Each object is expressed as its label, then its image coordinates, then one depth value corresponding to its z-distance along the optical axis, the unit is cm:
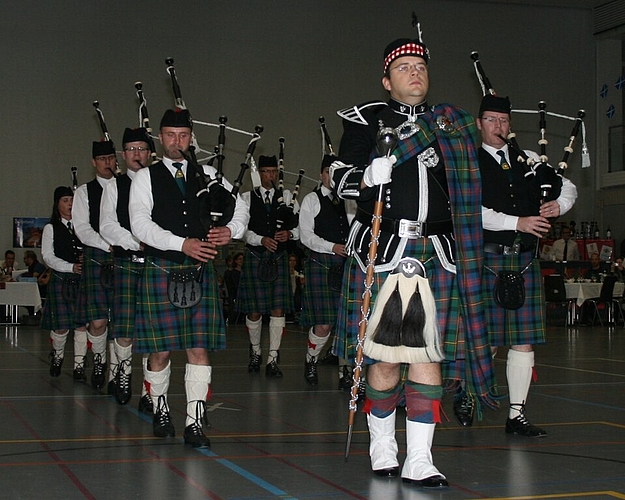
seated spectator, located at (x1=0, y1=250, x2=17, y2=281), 1452
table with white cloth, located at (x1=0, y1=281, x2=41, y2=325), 1381
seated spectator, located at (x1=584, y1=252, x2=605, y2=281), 1516
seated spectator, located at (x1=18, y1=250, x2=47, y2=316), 1456
